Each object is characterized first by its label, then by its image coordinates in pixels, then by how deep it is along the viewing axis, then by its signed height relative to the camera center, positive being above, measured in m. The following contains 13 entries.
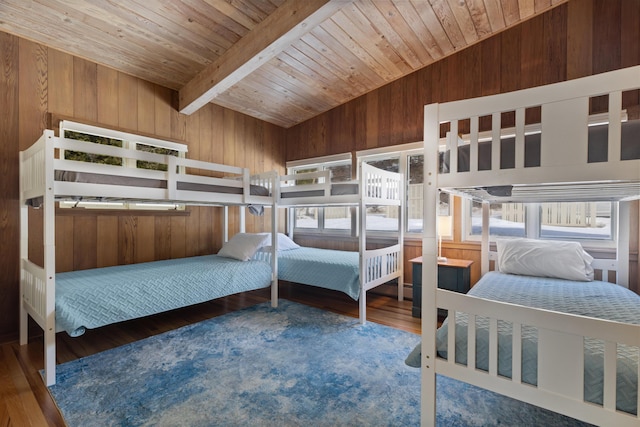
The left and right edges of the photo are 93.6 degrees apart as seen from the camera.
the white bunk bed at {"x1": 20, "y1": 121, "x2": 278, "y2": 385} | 1.93 +0.10
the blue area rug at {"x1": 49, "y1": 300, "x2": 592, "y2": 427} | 1.56 -1.07
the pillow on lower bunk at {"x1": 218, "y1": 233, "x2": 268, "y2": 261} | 3.42 -0.41
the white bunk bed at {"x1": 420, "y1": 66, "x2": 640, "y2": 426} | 1.04 -0.11
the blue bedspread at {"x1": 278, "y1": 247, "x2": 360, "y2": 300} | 3.05 -0.64
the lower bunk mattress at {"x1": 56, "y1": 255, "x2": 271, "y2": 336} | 2.04 -0.63
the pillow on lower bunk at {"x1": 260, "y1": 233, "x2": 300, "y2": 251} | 4.22 -0.47
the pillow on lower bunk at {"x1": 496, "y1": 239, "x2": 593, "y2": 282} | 2.42 -0.41
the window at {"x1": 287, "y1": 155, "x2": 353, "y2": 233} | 4.42 -0.01
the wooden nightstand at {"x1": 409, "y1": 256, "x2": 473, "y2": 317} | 2.89 -0.65
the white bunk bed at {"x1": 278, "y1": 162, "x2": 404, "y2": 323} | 2.96 +0.08
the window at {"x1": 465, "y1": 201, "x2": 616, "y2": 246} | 2.82 -0.09
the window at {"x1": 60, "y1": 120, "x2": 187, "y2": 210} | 2.85 +0.71
